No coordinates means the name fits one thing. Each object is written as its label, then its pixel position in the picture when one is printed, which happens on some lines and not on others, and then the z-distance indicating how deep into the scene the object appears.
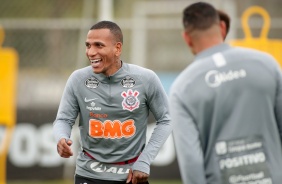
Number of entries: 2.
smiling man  14.12
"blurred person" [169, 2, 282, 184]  9.92
